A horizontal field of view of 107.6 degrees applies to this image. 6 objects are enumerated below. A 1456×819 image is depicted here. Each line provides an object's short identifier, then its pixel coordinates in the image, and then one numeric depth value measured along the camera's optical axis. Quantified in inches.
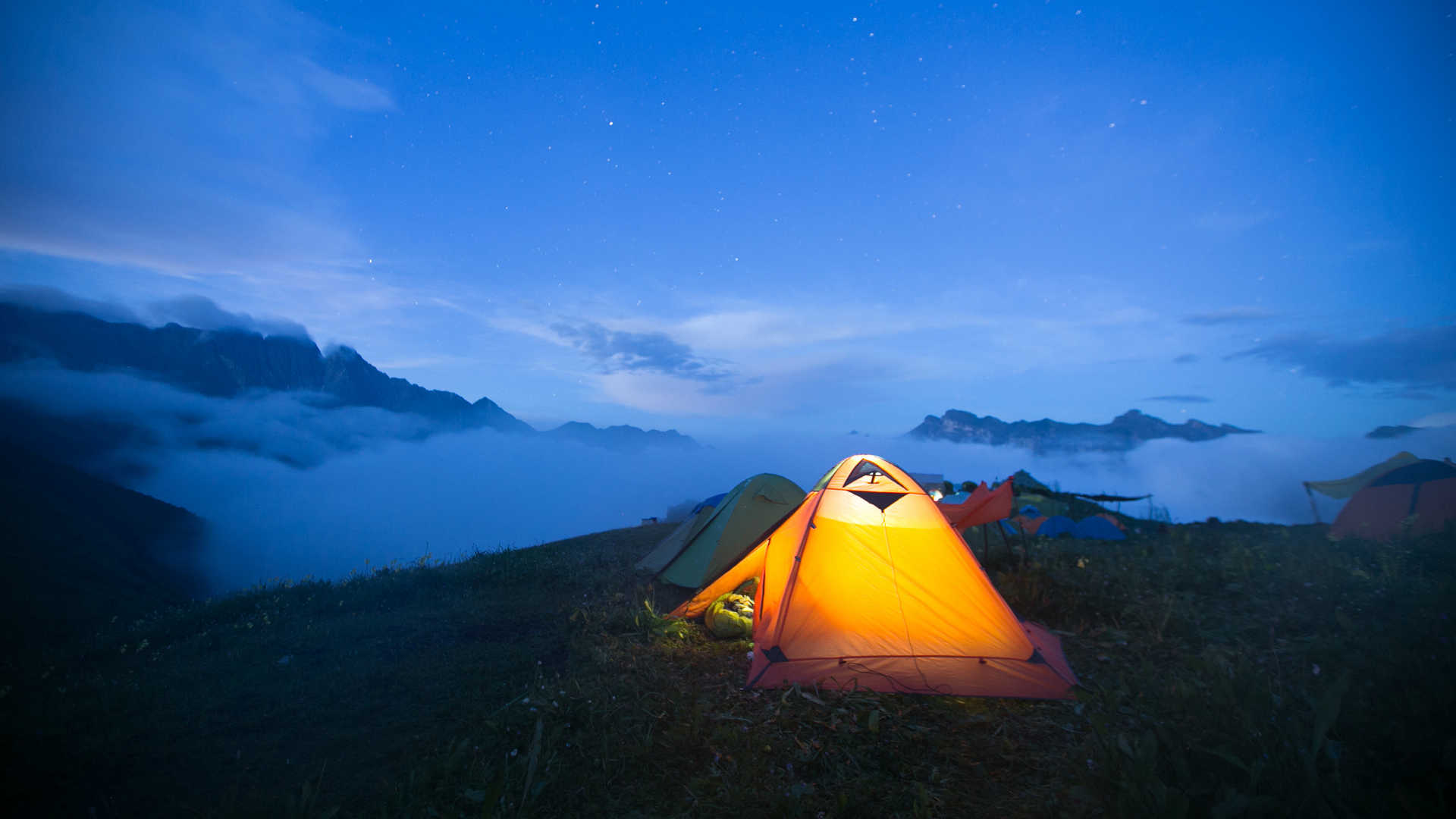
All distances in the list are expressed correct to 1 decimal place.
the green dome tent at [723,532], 393.7
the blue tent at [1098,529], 653.9
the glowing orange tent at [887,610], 232.4
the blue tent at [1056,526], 688.4
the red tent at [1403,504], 420.5
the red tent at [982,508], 313.0
